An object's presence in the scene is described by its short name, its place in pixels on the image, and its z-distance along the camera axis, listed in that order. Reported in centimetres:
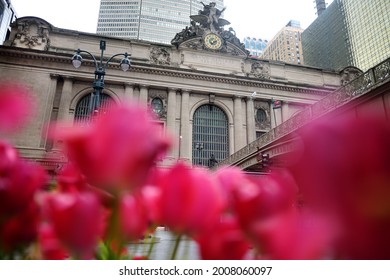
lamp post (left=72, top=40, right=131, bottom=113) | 869
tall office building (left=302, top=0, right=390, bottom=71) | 4375
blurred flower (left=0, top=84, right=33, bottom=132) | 49
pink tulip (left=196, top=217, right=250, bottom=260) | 40
